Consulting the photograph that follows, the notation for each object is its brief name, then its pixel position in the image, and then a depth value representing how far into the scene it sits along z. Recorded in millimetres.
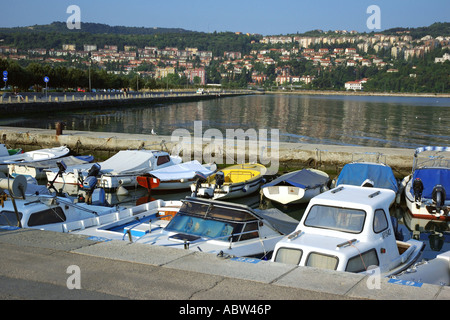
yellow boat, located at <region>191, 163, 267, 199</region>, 18328
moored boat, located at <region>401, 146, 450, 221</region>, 16672
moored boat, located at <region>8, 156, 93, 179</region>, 21141
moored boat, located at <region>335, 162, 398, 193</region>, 18812
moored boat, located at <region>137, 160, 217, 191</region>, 19734
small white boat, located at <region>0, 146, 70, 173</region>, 22000
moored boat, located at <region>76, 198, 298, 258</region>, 9836
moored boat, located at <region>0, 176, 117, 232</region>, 10680
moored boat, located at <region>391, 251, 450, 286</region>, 8714
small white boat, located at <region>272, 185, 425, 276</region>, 8016
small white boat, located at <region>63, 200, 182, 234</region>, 10891
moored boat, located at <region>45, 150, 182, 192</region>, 19922
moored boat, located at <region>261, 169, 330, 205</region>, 18266
